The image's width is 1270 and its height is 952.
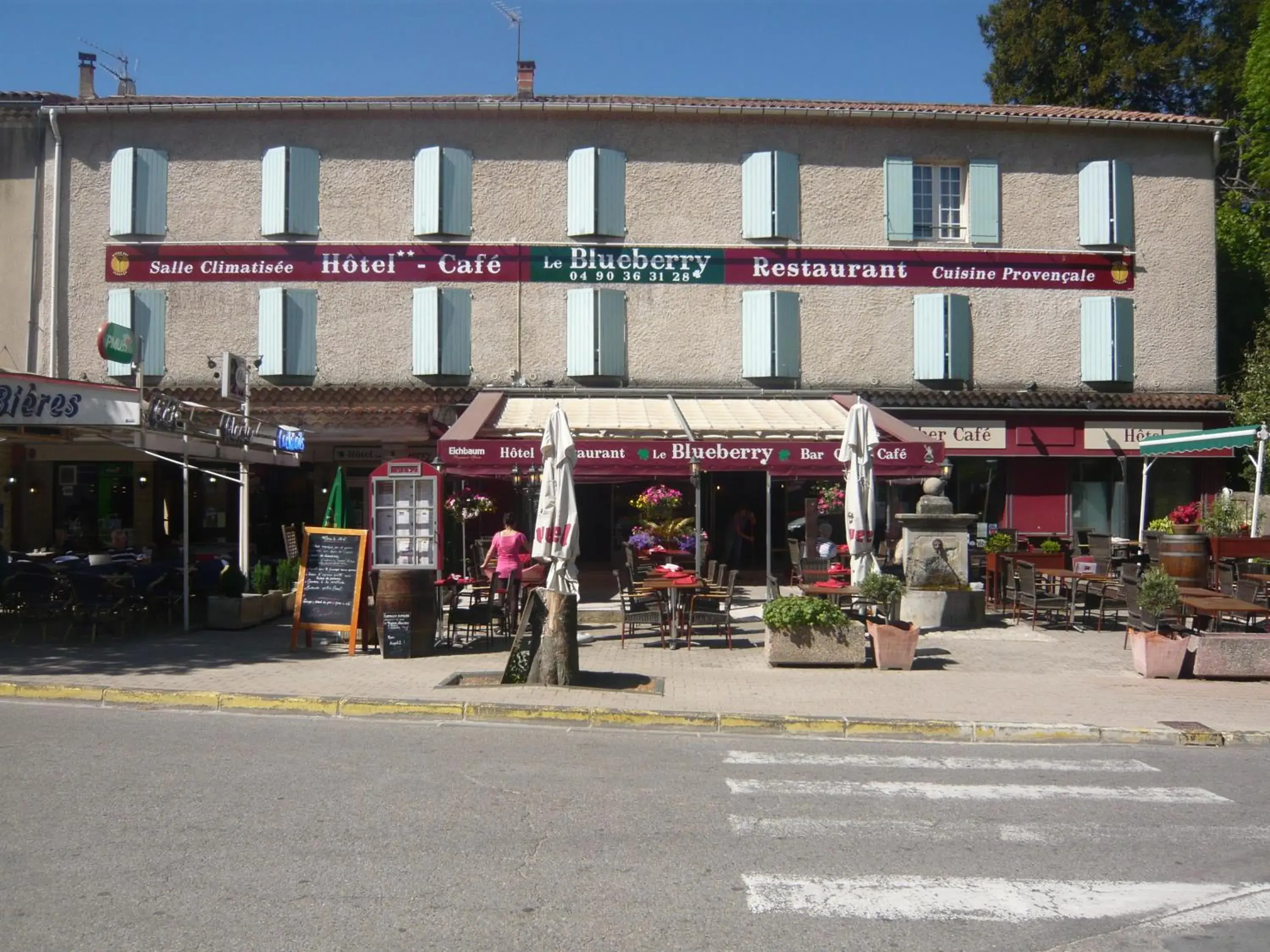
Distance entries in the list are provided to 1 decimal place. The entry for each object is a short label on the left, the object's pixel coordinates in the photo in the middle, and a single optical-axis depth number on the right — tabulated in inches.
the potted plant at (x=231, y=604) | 562.9
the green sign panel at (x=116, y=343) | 515.8
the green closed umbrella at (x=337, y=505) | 554.3
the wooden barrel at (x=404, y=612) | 486.6
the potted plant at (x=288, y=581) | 633.6
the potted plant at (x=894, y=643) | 462.0
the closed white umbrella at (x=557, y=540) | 418.3
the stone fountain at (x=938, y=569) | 579.2
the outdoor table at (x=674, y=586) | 517.7
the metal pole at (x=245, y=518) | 598.5
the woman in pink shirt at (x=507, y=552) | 542.3
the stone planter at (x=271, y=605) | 596.7
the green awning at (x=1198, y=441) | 701.3
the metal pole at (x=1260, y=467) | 672.4
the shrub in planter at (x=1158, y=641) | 448.5
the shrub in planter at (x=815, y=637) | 463.8
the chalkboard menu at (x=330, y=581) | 504.7
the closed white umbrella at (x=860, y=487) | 515.2
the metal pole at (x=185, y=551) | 532.1
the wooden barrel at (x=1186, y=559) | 607.5
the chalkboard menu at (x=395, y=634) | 486.3
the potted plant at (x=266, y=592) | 601.6
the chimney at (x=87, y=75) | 918.4
